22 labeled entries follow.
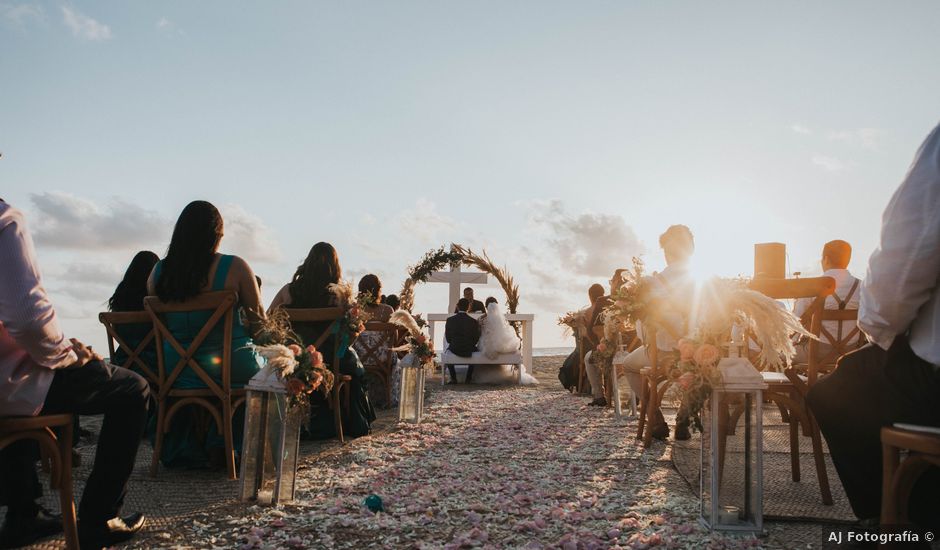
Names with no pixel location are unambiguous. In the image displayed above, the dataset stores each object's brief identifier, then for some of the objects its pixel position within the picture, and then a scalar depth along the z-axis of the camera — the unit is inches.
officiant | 579.5
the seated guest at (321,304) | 226.7
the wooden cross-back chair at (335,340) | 201.8
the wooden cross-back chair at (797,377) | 145.6
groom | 486.6
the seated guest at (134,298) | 192.2
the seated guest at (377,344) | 317.7
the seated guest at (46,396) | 93.4
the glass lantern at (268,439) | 141.7
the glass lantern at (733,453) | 124.0
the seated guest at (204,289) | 162.6
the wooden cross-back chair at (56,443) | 94.8
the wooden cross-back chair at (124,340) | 174.4
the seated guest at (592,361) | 348.8
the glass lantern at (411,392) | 276.7
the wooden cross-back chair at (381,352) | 312.8
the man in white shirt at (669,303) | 192.7
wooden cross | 634.2
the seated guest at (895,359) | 85.4
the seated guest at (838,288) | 222.7
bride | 486.9
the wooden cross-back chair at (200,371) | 161.5
